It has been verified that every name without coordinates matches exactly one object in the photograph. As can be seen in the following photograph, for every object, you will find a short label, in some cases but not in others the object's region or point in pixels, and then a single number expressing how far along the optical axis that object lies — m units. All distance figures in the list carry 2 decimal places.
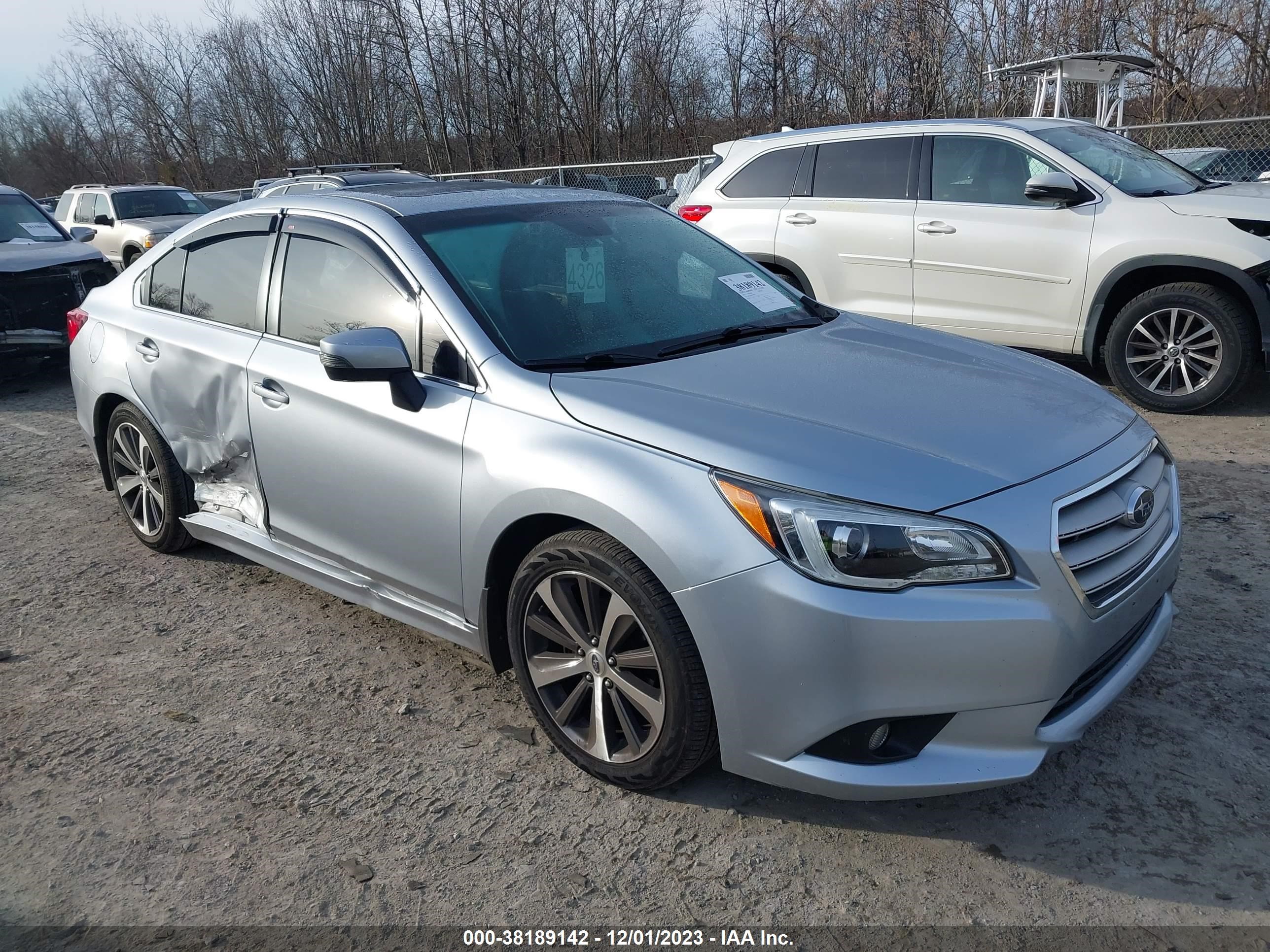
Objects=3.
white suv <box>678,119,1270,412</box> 6.14
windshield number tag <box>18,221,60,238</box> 9.93
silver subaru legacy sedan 2.43
